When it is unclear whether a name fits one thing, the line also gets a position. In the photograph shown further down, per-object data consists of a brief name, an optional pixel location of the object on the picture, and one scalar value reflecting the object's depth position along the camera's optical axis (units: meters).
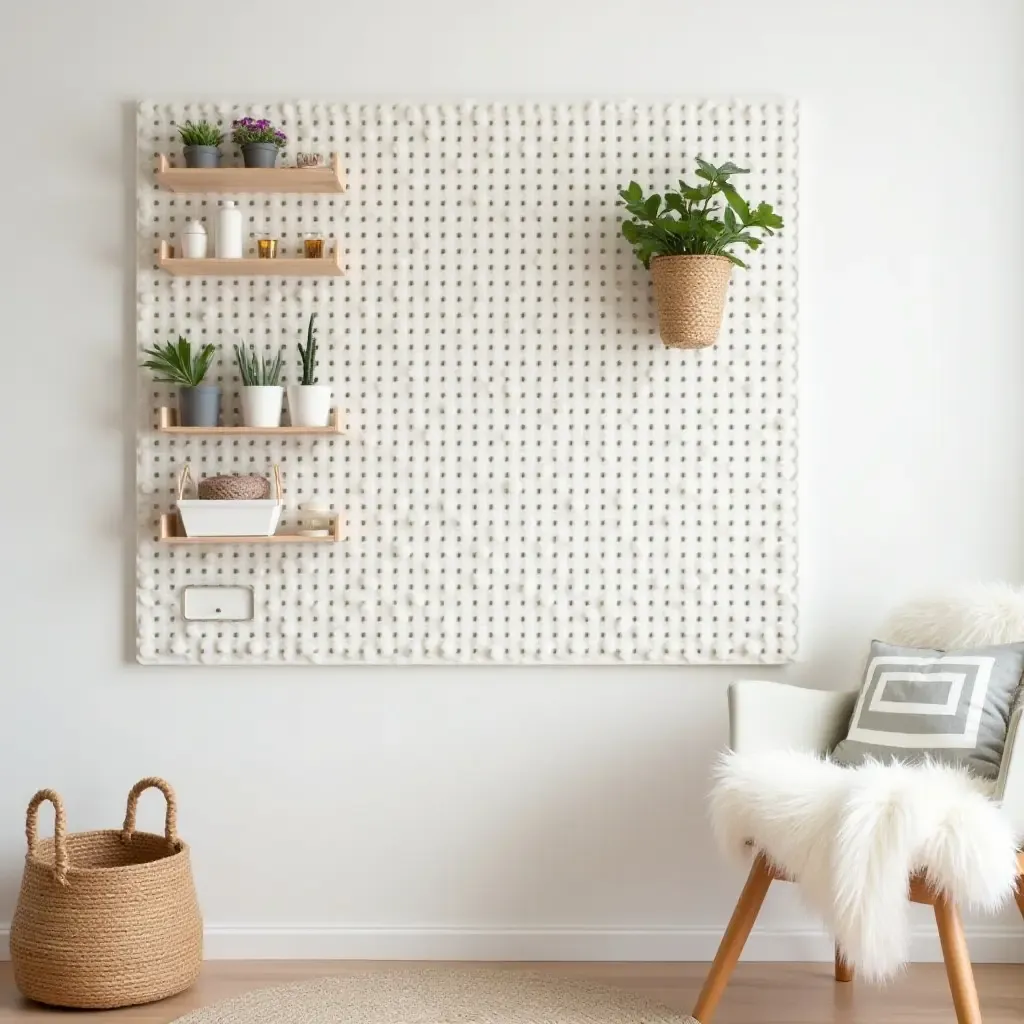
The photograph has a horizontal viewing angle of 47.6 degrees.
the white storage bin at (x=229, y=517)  2.45
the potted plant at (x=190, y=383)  2.48
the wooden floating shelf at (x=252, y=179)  2.45
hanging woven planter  2.40
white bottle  2.50
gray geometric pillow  2.11
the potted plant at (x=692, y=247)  2.37
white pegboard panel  2.57
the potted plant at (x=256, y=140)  2.46
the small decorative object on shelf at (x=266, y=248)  2.50
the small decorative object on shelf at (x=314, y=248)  2.52
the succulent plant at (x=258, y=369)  2.50
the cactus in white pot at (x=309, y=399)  2.48
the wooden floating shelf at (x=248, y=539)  2.46
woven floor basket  2.25
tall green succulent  2.50
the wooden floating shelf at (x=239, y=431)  2.47
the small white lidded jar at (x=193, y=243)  2.50
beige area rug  2.20
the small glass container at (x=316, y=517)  2.53
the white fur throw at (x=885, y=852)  1.78
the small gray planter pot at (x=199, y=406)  2.48
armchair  1.88
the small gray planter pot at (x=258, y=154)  2.46
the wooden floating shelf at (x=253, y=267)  2.48
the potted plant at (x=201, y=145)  2.48
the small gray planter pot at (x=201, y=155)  2.48
